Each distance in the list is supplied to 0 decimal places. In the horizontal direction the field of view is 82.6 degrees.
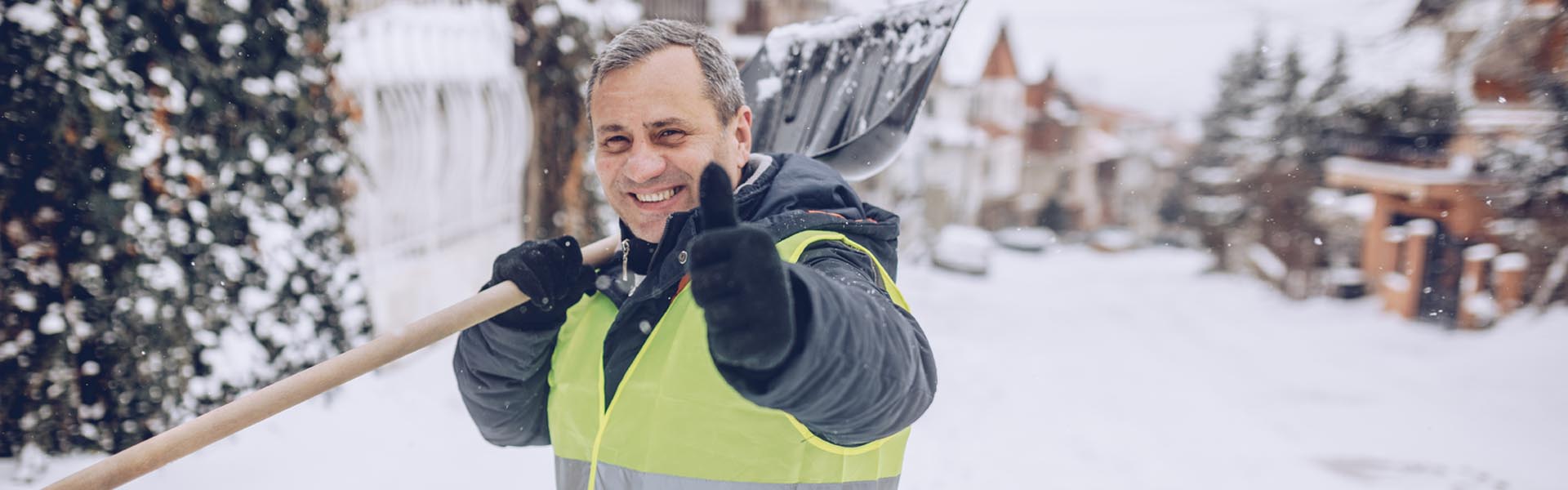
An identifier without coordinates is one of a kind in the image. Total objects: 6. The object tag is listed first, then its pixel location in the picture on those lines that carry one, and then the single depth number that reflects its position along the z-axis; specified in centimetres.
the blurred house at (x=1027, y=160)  2623
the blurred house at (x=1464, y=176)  661
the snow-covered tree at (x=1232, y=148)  2312
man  101
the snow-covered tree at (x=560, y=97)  543
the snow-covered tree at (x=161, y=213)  268
